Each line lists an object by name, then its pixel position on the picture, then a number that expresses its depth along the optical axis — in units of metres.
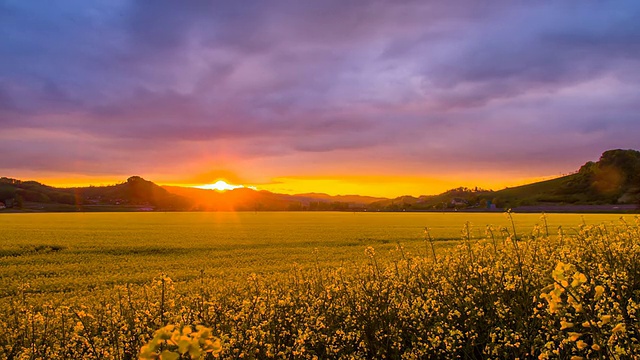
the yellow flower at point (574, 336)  2.18
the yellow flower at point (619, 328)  2.23
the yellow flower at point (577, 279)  1.98
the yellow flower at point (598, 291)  2.18
